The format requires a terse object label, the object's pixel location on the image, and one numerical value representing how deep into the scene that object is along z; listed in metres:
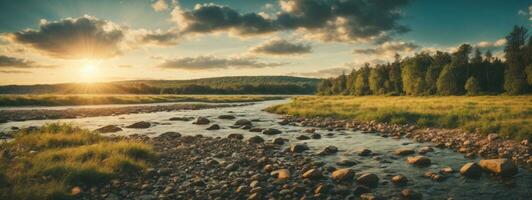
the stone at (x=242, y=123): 33.01
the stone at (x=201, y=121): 35.40
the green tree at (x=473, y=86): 73.56
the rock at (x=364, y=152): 16.84
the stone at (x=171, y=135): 24.19
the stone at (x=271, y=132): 25.73
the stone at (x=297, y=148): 17.94
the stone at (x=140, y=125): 32.06
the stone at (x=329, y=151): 17.09
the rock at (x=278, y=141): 20.83
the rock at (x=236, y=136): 23.25
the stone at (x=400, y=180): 11.63
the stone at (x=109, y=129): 28.55
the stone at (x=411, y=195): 10.09
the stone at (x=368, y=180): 11.51
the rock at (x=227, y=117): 42.66
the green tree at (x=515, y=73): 70.88
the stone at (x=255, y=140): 21.42
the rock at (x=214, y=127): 29.84
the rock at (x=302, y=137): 22.62
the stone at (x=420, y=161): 14.33
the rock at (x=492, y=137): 18.66
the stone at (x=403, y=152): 16.59
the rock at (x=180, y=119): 41.01
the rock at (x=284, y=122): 33.54
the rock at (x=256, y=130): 27.94
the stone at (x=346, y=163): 14.61
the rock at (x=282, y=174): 12.27
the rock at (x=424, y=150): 16.73
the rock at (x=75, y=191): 10.07
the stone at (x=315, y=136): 23.08
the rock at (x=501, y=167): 12.12
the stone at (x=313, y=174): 12.30
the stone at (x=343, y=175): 12.02
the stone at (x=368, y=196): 9.98
